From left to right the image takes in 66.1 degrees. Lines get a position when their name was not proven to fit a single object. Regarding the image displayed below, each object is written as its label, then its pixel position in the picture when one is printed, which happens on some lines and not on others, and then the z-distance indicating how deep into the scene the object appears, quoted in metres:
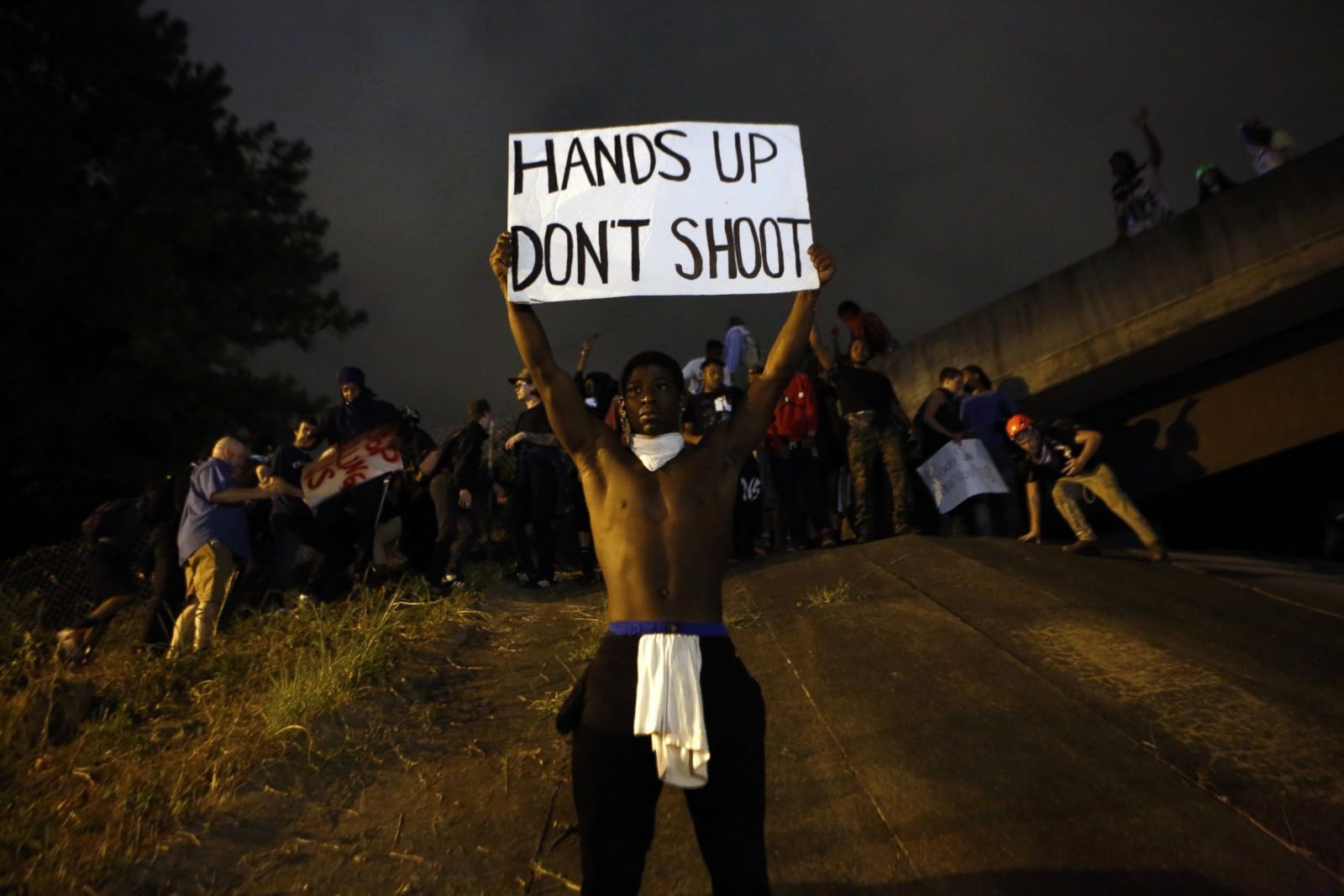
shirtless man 2.57
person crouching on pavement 7.86
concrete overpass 10.14
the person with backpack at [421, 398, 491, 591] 7.86
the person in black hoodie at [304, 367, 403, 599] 7.68
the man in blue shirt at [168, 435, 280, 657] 6.82
